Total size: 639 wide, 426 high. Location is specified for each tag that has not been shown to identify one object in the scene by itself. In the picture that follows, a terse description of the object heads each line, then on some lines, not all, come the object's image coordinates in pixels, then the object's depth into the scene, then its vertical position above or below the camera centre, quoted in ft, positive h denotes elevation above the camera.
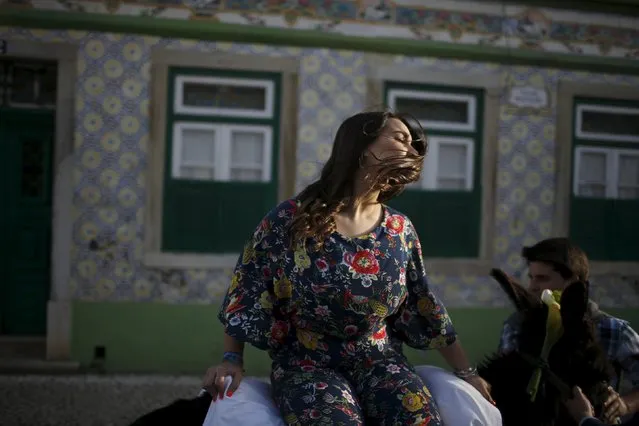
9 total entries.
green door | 28.35 -1.27
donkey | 8.87 -1.73
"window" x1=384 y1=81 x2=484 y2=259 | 28.86 +1.06
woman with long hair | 8.82 -0.95
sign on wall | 29.14 +3.71
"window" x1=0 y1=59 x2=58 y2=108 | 27.99 +3.44
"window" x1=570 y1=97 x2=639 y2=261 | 30.09 +1.15
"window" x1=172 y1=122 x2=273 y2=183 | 27.40 +1.42
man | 10.03 -1.35
